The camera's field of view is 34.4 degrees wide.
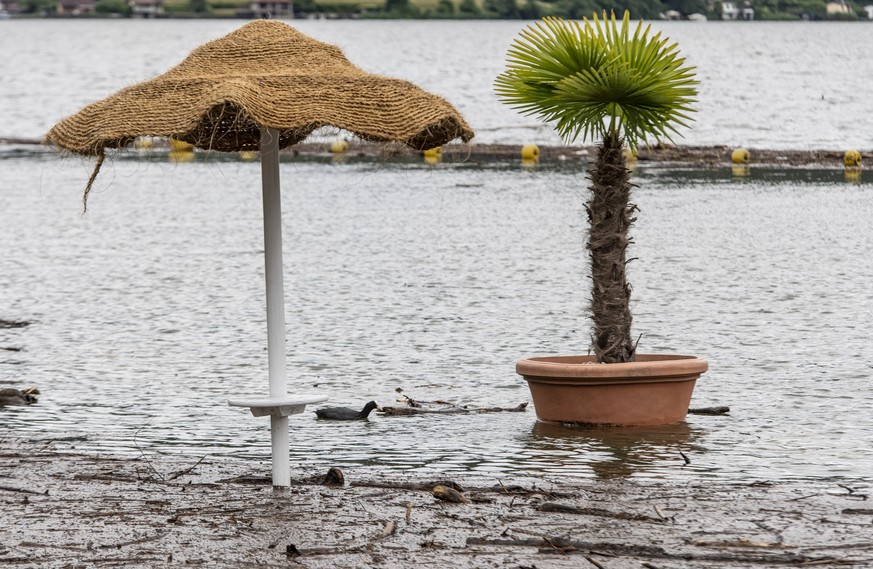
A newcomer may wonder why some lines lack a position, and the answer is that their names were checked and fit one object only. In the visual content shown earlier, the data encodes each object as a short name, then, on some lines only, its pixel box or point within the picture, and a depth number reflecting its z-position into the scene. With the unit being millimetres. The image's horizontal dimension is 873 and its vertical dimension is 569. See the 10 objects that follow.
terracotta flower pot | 11250
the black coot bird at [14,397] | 13000
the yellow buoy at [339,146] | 47344
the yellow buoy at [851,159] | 45875
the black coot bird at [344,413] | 12305
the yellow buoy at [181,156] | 51156
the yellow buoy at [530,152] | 49750
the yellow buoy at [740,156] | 48438
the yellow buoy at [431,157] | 47822
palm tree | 11586
